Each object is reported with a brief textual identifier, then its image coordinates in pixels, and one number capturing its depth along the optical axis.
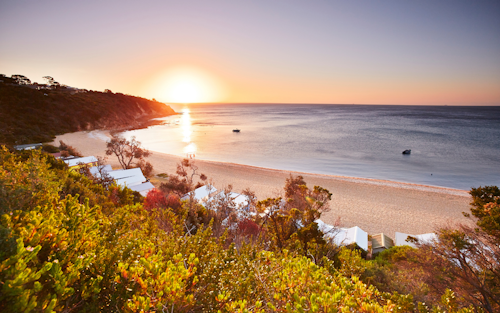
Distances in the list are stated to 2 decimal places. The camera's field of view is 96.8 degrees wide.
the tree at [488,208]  7.82
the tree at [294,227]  8.55
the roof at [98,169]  19.87
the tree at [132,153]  27.86
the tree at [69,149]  29.79
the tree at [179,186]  20.52
